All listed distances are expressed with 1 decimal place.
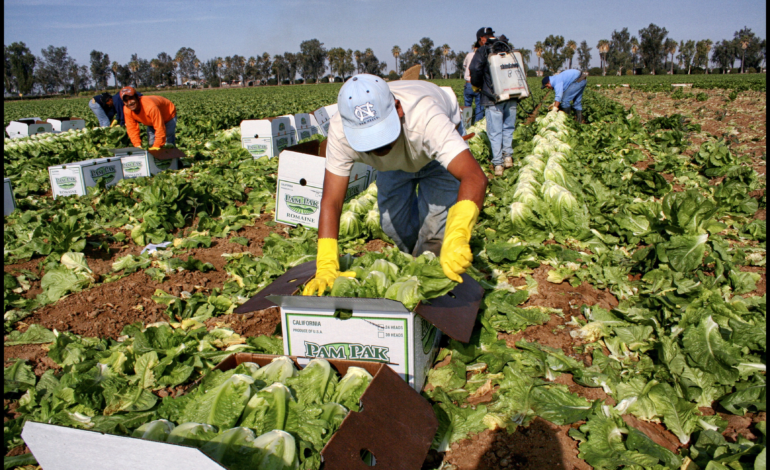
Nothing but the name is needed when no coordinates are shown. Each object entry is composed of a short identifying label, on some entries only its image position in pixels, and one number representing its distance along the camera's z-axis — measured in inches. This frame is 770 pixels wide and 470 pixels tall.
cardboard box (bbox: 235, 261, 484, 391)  103.2
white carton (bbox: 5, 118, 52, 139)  571.5
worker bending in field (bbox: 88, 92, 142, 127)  492.6
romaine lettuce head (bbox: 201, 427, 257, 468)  75.9
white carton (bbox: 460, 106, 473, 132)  520.1
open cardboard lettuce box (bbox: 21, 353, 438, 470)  66.9
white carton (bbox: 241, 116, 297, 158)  419.5
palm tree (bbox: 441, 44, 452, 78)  4914.4
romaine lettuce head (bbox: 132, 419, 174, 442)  78.8
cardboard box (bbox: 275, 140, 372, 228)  243.8
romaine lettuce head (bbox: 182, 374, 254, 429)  86.0
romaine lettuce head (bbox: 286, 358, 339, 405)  94.0
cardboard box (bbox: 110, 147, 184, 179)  350.0
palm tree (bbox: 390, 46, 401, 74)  5565.9
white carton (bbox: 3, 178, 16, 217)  277.4
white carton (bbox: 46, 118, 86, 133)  616.4
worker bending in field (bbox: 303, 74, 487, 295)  113.7
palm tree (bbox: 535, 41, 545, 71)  4414.4
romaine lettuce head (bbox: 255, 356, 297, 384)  98.8
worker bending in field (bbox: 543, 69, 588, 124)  535.5
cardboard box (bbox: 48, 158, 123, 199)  309.6
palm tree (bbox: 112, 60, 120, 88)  4451.3
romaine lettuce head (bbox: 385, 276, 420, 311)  101.3
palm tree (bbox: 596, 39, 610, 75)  4571.9
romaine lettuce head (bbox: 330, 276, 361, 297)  107.8
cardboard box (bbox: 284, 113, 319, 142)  472.4
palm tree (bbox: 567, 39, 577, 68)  4396.2
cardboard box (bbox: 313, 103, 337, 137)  432.8
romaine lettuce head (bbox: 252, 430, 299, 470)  76.1
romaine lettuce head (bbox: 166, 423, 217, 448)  79.1
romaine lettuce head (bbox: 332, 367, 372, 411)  95.7
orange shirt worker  364.5
